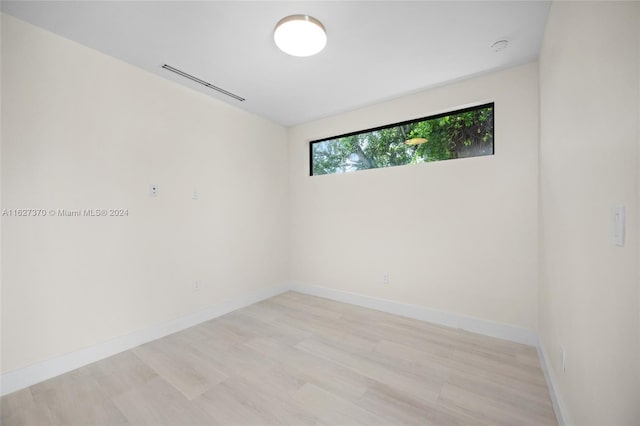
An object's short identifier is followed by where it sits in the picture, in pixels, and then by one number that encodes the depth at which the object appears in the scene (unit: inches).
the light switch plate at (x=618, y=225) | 30.1
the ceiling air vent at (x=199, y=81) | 96.1
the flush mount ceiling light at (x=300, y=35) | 70.0
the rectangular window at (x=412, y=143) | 105.4
